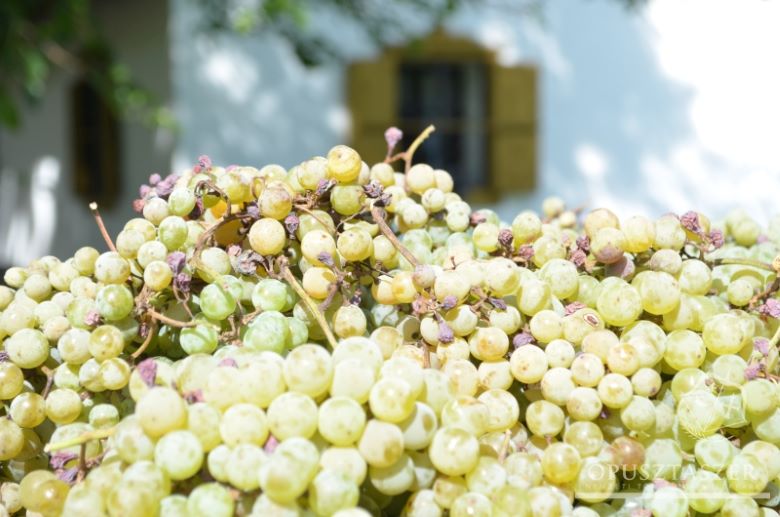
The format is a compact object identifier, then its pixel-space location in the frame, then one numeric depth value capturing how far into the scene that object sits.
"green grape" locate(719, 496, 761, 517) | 0.68
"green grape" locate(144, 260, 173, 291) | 0.68
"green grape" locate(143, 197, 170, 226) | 0.75
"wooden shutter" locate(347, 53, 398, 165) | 5.55
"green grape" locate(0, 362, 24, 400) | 0.71
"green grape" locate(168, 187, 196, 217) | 0.74
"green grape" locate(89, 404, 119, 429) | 0.69
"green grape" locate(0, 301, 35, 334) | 0.75
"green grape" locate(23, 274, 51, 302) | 0.79
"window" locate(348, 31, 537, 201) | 5.57
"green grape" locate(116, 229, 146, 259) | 0.72
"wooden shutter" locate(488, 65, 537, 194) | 5.78
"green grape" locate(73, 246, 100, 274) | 0.78
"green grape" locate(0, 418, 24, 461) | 0.69
